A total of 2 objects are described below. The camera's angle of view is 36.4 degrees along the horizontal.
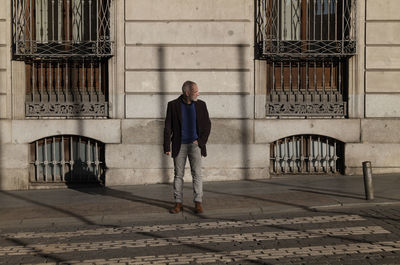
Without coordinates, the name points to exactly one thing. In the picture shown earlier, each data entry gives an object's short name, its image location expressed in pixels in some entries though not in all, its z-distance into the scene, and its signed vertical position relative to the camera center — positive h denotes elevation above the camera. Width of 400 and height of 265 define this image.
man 8.75 -0.13
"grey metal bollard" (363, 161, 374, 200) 9.45 -0.90
